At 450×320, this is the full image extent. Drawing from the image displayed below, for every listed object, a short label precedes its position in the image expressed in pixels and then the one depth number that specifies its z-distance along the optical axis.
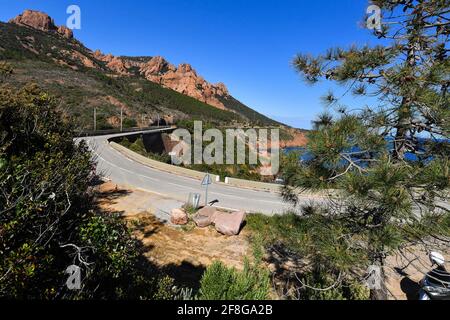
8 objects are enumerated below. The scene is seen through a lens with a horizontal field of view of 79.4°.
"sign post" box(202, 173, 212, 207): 12.78
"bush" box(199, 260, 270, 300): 3.71
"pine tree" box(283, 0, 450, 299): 2.82
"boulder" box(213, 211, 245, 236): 11.02
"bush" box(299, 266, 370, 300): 5.06
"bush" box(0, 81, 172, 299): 3.07
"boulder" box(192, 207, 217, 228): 11.58
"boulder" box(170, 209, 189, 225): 11.61
